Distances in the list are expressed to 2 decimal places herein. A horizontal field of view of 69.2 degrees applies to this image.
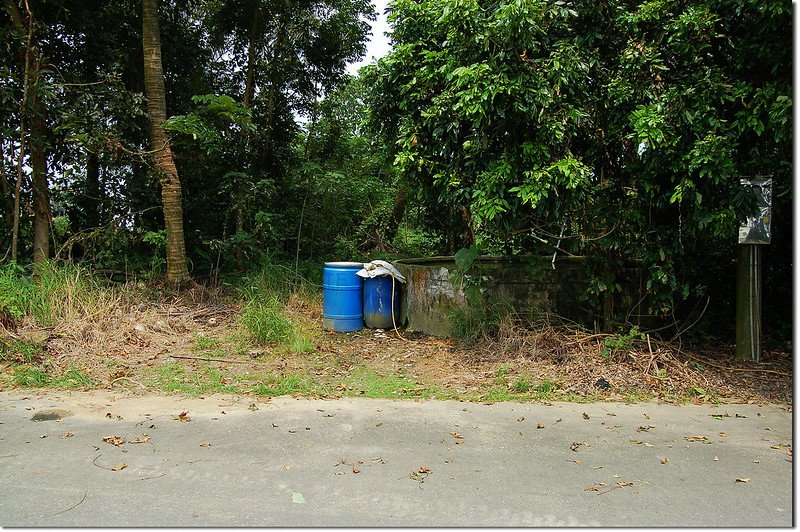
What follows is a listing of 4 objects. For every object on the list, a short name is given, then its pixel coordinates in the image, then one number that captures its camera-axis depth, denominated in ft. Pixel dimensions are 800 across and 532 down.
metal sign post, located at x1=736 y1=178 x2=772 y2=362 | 19.44
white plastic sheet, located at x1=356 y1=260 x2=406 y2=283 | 26.21
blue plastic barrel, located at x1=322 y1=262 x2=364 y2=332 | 26.32
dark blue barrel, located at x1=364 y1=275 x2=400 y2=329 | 26.68
